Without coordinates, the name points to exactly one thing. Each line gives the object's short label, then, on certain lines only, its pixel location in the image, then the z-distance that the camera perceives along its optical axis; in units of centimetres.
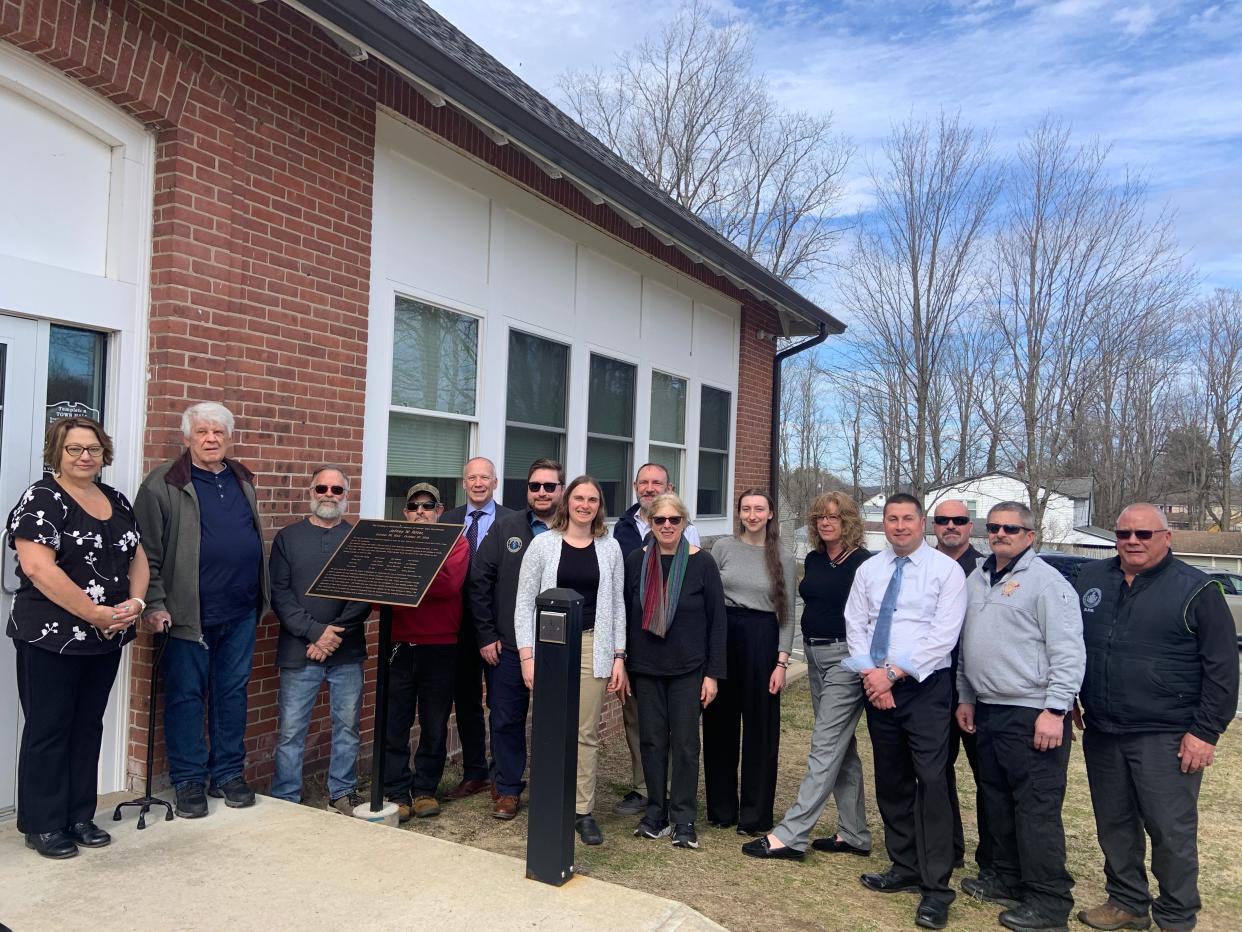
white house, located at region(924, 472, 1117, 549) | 2073
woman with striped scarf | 479
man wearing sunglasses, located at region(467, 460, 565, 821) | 496
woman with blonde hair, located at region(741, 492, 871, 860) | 478
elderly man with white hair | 419
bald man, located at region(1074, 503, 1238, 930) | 405
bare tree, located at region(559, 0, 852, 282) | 2567
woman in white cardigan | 470
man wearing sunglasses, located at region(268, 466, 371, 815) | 466
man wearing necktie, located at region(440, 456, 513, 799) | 534
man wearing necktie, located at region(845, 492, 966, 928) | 430
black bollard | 377
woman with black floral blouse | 357
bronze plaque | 420
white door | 400
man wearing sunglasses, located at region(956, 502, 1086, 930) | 412
